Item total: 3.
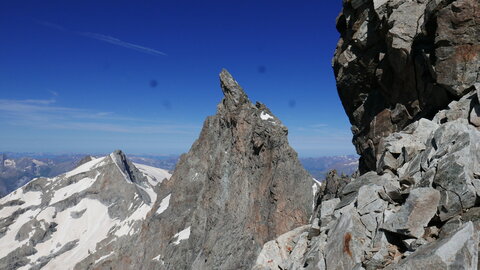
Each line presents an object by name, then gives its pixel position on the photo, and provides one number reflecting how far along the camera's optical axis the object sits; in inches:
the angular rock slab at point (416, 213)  518.9
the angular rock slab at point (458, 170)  510.0
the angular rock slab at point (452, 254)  422.0
